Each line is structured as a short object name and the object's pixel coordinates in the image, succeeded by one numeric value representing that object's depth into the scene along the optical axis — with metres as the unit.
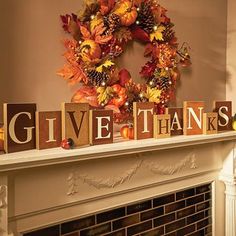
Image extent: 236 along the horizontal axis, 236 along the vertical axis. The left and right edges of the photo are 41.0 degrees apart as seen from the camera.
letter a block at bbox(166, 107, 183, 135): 1.66
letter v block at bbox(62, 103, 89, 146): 1.25
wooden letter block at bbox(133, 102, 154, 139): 1.49
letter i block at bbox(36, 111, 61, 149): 1.20
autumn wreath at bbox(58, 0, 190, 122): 1.51
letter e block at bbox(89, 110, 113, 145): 1.33
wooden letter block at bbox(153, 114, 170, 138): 1.53
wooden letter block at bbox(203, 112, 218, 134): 1.71
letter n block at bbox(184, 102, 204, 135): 1.68
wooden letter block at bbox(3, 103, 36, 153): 1.13
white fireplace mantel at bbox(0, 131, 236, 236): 1.16
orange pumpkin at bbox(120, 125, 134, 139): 1.51
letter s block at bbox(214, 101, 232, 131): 1.85
